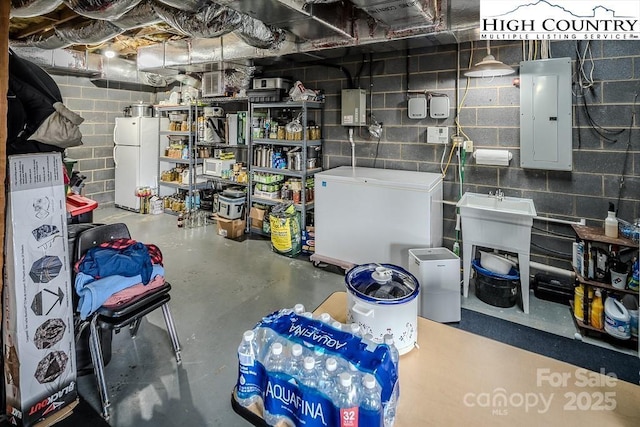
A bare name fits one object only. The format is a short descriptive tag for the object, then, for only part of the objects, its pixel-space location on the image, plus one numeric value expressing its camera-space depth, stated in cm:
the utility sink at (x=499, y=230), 289
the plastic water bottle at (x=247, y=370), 92
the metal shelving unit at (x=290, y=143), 439
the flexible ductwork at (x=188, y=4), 255
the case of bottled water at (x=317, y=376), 79
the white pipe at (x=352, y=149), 434
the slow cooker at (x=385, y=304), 111
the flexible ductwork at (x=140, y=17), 301
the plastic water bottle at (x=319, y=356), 86
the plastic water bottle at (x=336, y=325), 100
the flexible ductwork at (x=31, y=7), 258
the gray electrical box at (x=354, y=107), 405
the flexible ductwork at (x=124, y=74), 562
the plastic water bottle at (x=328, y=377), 82
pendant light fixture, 279
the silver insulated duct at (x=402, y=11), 251
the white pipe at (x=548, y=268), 329
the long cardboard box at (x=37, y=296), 170
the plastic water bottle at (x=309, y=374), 83
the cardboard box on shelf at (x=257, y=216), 496
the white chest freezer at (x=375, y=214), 326
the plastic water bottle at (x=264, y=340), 92
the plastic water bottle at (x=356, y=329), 98
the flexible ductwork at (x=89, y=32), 347
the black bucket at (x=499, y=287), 304
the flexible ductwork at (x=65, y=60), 469
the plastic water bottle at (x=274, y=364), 88
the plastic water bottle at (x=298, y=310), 109
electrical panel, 302
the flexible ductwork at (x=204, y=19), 298
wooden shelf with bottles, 247
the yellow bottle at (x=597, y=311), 257
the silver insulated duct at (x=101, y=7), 246
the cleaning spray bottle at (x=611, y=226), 258
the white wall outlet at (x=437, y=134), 371
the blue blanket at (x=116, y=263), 190
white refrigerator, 602
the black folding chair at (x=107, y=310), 187
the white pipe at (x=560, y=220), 314
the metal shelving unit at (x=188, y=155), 579
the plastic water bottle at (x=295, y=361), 86
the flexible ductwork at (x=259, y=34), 323
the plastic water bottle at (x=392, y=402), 84
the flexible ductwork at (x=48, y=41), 392
